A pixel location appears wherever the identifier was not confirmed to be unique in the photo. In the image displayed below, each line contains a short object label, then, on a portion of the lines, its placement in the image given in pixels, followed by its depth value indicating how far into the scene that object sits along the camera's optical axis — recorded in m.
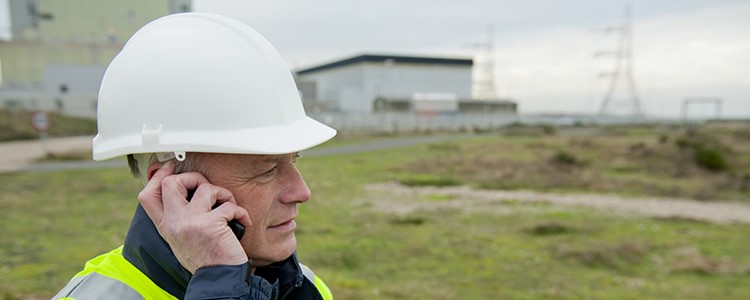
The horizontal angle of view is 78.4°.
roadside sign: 15.25
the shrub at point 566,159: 16.76
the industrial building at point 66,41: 38.00
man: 1.11
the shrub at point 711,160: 15.06
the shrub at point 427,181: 12.86
